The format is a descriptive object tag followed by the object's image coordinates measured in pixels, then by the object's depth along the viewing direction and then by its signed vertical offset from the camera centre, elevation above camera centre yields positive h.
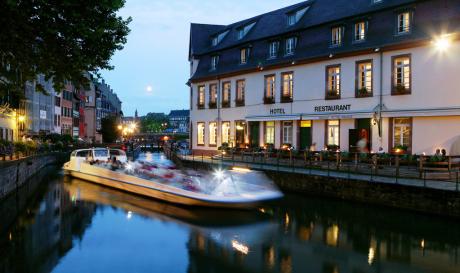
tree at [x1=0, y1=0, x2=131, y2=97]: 12.59 +2.71
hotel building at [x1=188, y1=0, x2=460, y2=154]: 22.77 +3.47
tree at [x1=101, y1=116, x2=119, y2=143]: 73.57 +0.85
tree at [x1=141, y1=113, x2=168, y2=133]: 182.25 +3.75
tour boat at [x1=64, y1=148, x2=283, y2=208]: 17.77 -2.02
